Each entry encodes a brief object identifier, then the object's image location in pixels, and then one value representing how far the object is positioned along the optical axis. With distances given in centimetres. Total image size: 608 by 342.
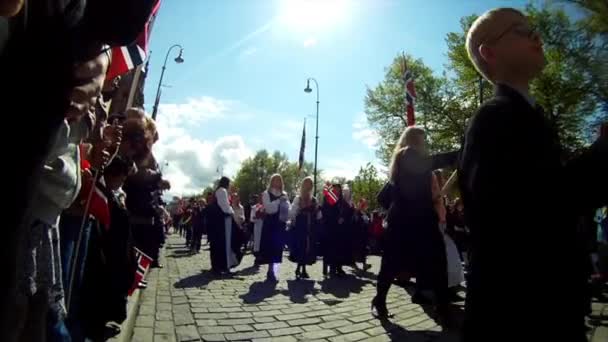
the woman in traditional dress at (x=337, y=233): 801
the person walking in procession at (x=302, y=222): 769
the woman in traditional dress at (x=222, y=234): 772
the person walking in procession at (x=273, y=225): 734
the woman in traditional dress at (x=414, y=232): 402
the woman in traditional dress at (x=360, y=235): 920
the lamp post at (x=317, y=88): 2761
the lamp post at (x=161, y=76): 1777
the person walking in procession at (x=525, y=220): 123
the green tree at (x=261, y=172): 7100
